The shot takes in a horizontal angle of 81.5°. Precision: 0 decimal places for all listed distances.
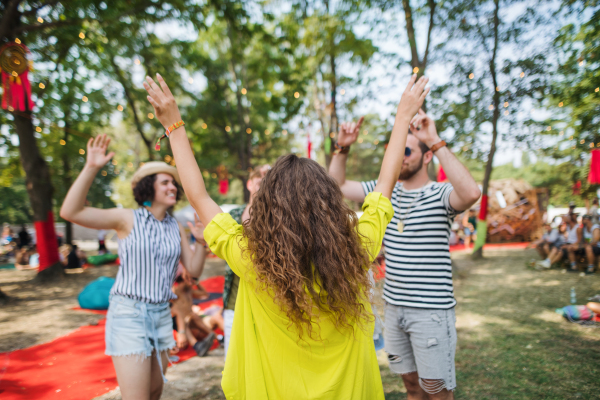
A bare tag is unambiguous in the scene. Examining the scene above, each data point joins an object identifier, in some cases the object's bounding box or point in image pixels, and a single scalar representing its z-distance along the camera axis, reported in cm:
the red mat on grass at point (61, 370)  329
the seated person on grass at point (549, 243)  924
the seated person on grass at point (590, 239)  791
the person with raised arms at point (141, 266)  207
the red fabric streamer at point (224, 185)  1678
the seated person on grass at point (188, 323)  454
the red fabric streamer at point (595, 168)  801
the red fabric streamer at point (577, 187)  1475
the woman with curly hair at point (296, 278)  123
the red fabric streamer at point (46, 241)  877
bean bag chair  634
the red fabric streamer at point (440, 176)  958
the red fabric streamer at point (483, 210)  934
